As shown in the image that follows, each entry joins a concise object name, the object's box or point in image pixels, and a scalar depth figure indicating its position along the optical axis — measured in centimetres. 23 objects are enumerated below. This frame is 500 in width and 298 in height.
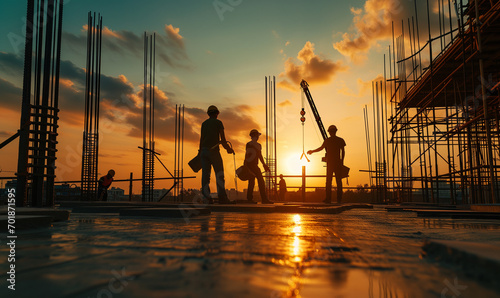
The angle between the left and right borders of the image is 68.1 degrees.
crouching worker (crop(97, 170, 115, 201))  1134
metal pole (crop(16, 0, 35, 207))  459
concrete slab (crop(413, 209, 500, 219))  368
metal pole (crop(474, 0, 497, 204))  689
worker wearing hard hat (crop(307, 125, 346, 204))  773
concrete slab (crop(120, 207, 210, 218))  327
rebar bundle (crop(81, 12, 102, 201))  1194
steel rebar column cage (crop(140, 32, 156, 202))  1441
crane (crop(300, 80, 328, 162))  2838
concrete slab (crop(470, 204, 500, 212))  418
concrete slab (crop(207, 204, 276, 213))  479
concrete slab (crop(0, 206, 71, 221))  259
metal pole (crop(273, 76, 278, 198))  1804
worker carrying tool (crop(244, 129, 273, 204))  720
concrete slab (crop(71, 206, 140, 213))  454
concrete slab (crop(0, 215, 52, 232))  191
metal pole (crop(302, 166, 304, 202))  1125
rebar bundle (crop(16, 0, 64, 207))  464
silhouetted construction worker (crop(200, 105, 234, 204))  578
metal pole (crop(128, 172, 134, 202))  1162
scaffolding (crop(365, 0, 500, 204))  799
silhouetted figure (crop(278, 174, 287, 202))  1251
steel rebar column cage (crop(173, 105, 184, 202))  1906
